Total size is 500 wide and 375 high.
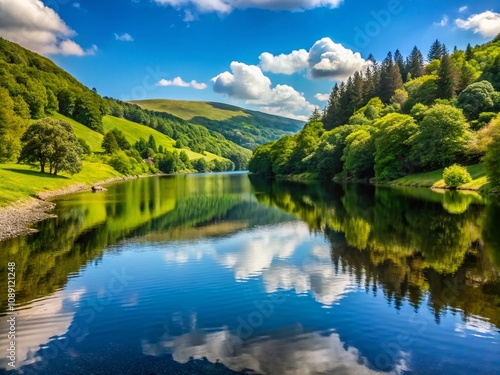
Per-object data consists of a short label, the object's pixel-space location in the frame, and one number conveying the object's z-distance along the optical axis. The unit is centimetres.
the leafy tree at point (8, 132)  8512
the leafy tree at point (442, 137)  9125
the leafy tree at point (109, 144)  17712
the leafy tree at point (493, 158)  6159
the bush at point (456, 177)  7788
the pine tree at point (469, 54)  18778
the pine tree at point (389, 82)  18425
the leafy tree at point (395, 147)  10562
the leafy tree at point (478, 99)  10650
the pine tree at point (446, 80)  13538
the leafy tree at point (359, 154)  11712
